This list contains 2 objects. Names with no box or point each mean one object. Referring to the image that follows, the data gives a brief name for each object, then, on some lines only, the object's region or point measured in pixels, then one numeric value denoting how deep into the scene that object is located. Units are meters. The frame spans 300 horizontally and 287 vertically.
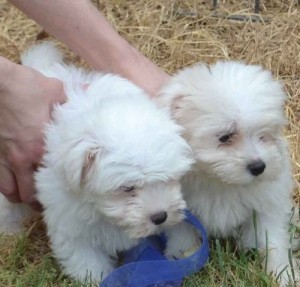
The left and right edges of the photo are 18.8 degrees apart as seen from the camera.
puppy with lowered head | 2.90
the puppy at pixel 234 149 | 3.09
